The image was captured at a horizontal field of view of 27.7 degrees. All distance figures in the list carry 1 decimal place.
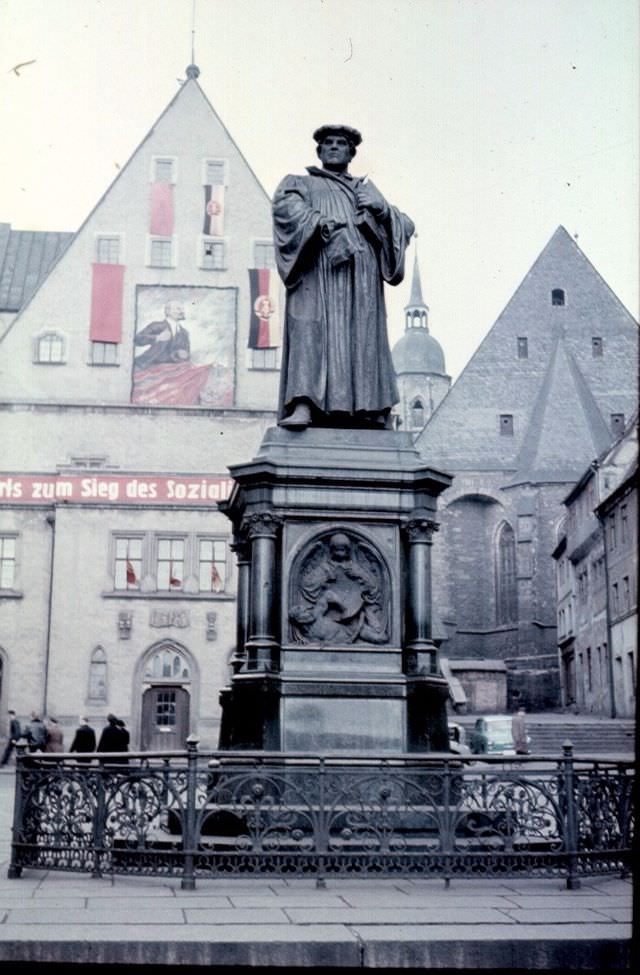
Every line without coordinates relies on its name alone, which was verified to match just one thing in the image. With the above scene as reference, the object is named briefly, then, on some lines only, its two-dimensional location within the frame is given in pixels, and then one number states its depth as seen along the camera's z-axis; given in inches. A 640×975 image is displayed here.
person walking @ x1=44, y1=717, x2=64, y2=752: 1120.8
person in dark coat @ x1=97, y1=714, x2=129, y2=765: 740.8
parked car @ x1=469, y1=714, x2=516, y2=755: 1342.3
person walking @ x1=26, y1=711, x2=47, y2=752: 1146.2
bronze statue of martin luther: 401.4
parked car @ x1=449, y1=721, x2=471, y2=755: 932.1
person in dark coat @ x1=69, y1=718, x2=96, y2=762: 828.0
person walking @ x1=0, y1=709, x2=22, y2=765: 1307.8
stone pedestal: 358.3
